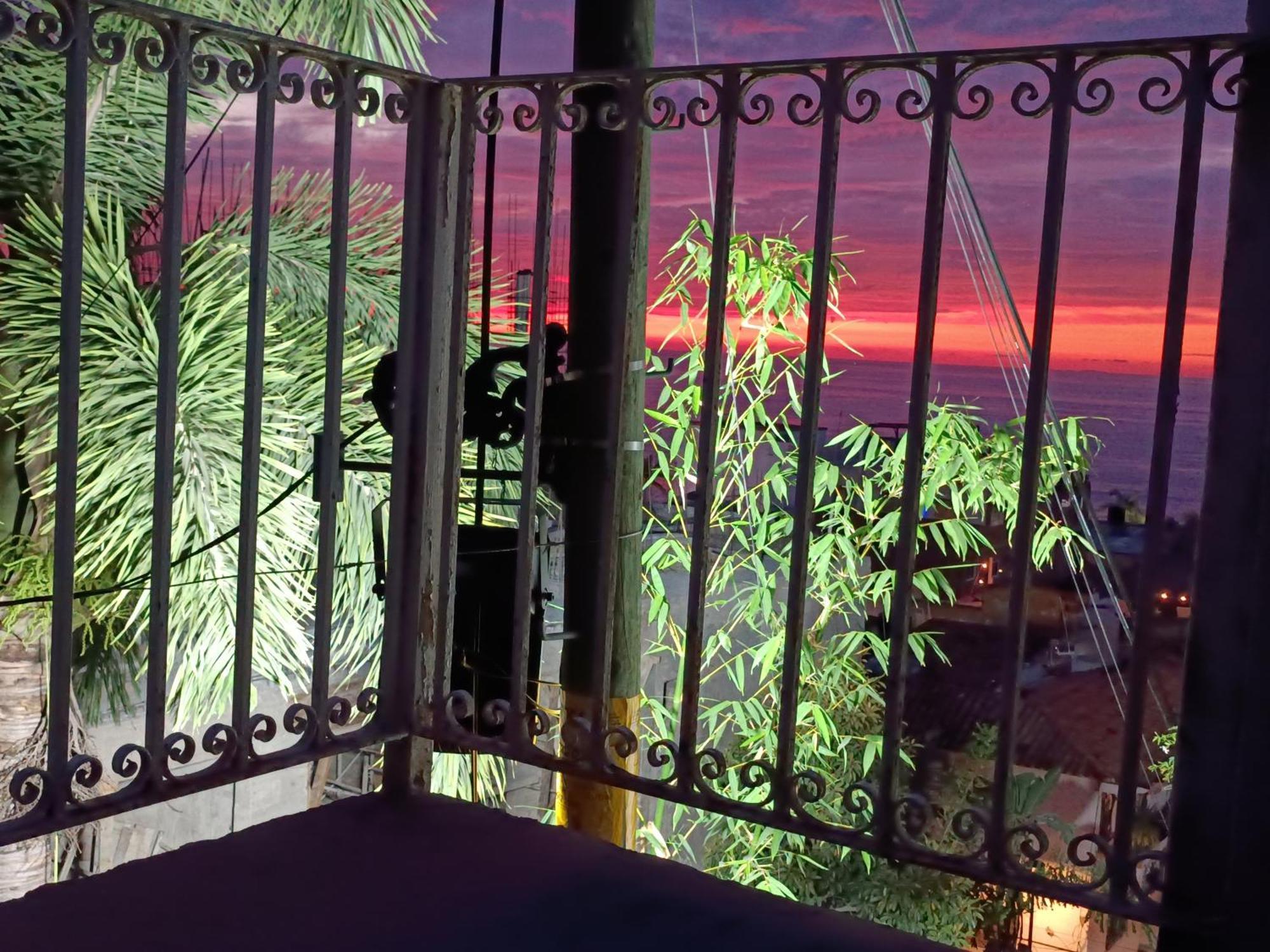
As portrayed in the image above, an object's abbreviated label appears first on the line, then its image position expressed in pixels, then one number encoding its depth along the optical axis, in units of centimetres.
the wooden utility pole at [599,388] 239
